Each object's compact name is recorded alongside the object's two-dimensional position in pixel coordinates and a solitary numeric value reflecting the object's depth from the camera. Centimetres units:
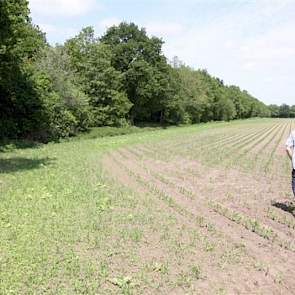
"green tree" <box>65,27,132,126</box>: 3991
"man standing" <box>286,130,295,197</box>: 825
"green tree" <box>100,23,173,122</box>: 4992
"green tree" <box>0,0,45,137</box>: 2232
